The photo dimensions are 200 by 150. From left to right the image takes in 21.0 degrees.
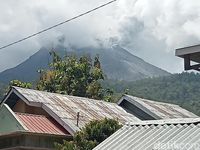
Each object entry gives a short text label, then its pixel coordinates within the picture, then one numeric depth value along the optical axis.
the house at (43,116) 19.66
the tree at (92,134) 17.57
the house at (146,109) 24.78
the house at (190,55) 11.41
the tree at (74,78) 38.88
